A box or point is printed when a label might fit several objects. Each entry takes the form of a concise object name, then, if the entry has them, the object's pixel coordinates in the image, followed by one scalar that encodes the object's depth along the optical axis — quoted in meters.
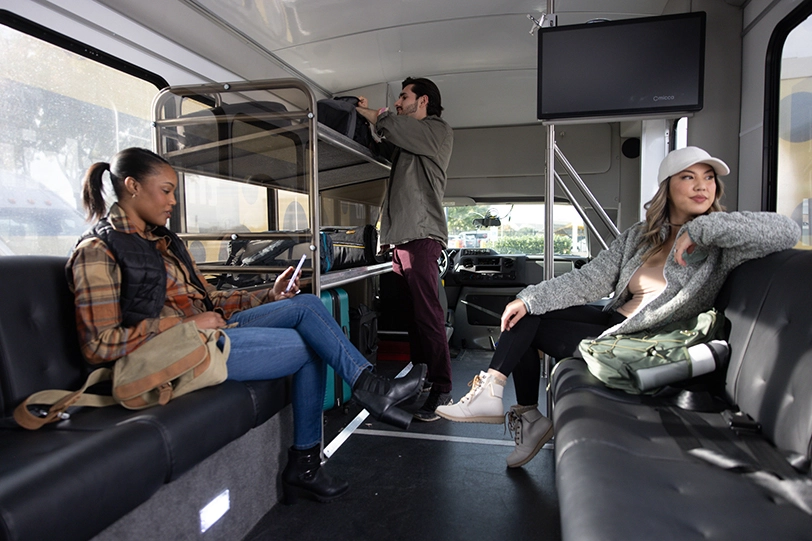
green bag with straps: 1.83
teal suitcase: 3.20
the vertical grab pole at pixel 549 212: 3.16
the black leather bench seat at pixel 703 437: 1.04
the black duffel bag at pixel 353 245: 3.35
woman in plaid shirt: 1.69
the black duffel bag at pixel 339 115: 3.06
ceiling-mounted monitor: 2.79
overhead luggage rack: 2.60
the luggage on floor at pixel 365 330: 3.64
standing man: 3.29
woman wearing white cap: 1.92
